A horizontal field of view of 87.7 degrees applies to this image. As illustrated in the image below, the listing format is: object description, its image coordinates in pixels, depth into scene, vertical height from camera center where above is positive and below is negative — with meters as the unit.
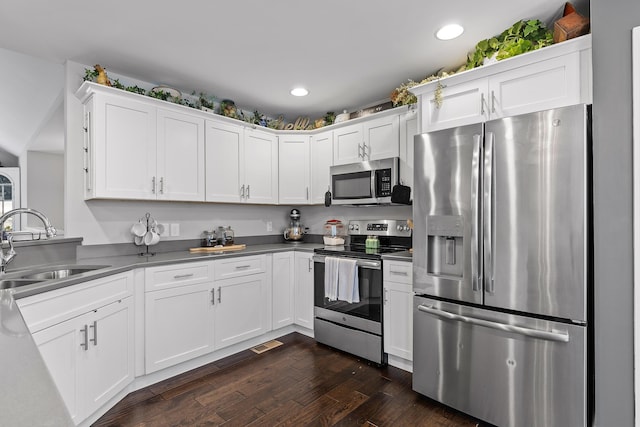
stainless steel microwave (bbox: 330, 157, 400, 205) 3.09 +0.33
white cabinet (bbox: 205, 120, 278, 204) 3.21 +0.54
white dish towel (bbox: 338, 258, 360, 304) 2.85 -0.57
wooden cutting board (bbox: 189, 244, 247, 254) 3.13 -0.32
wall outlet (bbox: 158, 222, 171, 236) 3.11 -0.12
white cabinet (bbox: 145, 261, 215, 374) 2.42 -0.75
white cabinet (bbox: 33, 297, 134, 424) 1.73 -0.80
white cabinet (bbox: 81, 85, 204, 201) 2.54 +0.55
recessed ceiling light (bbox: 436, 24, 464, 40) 2.24 +1.27
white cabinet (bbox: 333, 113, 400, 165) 3.09 +0.75
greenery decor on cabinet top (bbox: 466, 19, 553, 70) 2.03 +1.13
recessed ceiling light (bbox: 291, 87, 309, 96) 3.27 +1.25
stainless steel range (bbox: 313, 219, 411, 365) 2.75 -0.71
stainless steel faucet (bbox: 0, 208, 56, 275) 2.03 -0.11
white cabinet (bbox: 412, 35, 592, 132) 1.79 +0.77
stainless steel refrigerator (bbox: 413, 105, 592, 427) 1.71 -0.30
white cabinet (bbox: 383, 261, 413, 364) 2.56 -0.74
